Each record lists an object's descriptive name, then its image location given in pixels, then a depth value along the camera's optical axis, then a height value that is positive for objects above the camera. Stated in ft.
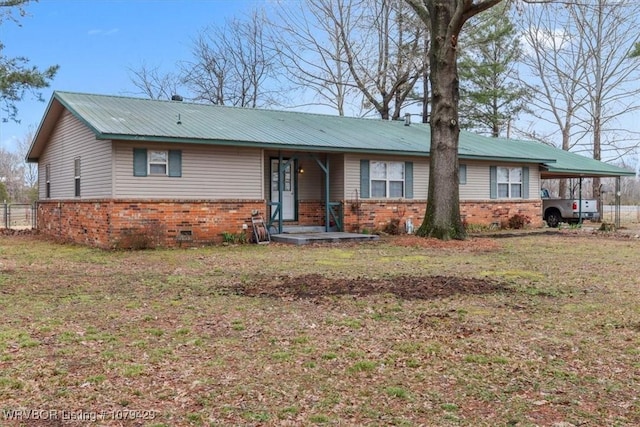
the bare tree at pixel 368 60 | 92.17 +24.91
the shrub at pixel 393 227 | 54.65 -2.42
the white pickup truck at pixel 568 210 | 74.33 -0.98
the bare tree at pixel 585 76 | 99.45 +24.10
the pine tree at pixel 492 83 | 103.24 +23.54
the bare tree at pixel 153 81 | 114.52 +25.67
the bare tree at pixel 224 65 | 109.60 +27.99
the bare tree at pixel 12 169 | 164.96 +10.44
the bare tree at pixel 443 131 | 47.11 +6.24
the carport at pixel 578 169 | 70.49 +4.52
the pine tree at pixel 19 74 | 58.75 +13.91
